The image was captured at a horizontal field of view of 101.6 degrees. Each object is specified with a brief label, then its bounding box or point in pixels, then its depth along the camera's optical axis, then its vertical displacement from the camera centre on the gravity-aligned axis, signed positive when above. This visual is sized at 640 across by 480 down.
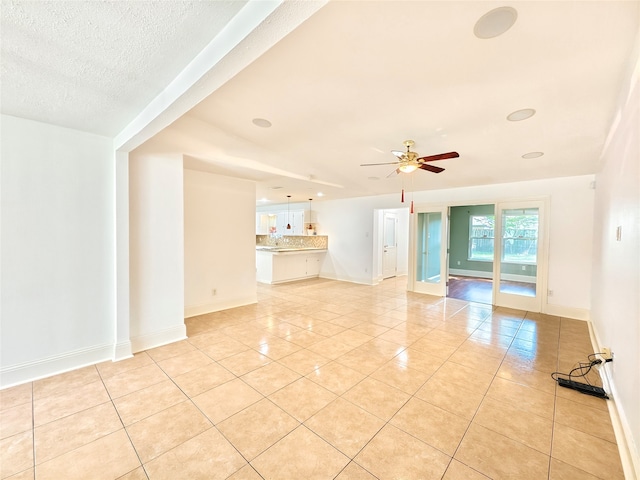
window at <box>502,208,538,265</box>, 5.05 -0.04
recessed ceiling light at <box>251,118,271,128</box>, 2.97 +1.27
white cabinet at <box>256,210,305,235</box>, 9.09 +0.37
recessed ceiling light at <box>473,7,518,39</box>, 1.51 +1.28
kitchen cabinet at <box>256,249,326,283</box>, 7.39 -0.98
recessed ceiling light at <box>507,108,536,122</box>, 2.62 +1.24
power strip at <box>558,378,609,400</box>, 2.33 -1.43
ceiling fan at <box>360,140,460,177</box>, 3.13 +0.90
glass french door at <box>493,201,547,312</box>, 4.93 -0.43
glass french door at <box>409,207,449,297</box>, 6.33 -0.47
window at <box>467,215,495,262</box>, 8.48 -0.14
